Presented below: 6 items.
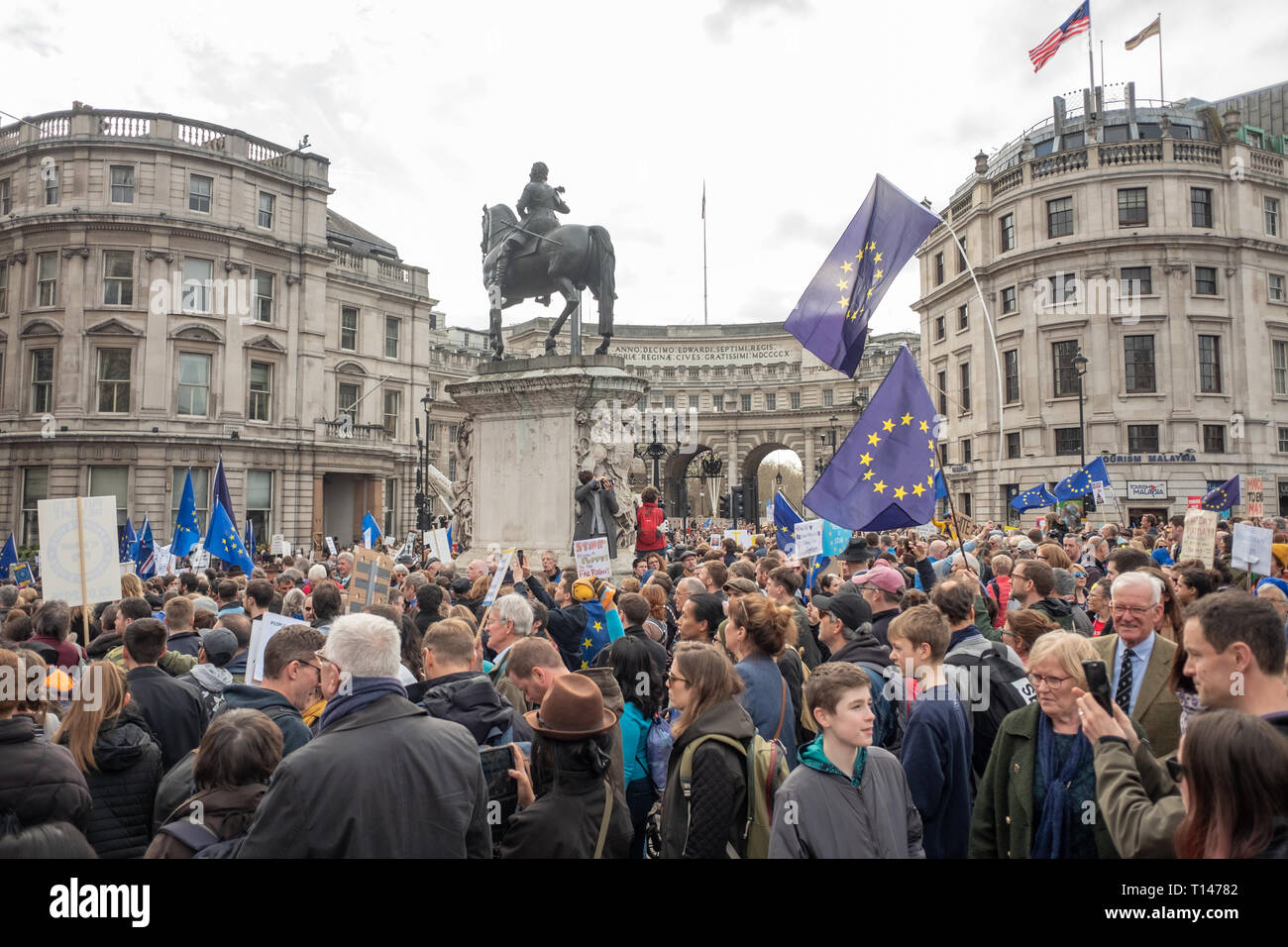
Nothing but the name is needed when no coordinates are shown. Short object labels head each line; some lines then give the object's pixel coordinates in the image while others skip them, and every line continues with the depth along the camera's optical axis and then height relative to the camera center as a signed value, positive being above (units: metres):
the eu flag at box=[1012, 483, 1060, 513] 23.81 +0.45
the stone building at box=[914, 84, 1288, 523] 41.88 +10.14
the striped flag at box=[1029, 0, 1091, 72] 36.50 +21.07
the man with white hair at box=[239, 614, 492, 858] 3.09 -0.99
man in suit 4.56 -0.85
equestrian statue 16.45 +5.32
